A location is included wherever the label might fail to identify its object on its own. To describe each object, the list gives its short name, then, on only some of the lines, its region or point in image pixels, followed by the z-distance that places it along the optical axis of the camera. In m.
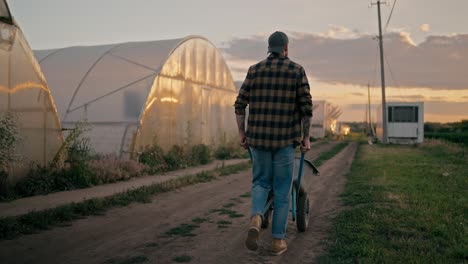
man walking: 4.98
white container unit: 32.35
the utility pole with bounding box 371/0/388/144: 34.28
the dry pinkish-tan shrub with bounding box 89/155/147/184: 11.41
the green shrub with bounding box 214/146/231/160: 20.52
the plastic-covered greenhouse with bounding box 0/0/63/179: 9.16
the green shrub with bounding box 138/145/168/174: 14.09
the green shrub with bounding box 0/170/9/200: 8.52
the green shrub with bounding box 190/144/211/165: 17.20
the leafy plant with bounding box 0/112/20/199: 7.48
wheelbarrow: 5.89
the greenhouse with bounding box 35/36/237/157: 14.98
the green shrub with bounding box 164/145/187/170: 15.15
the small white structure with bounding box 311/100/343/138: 52.56
